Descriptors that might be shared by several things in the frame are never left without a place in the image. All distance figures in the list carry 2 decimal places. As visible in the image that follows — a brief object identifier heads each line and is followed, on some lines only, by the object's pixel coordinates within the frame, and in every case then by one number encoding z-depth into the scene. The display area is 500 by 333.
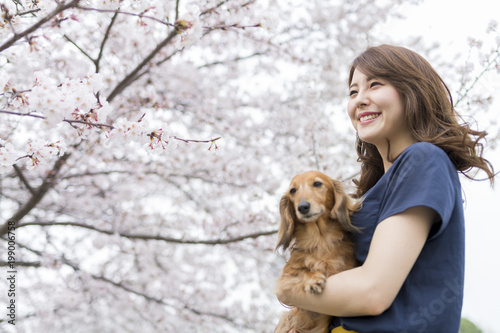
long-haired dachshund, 1.73
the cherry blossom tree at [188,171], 5.35
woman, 1.39
